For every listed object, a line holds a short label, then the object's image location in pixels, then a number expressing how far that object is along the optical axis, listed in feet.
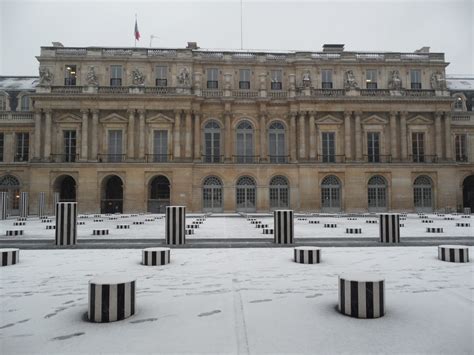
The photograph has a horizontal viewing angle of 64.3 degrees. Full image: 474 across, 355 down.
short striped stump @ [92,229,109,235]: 53.06
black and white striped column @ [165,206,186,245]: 42.00
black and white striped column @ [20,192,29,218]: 100.76
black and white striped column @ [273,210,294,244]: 42.55
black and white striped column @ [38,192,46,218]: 105.29
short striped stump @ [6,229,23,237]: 51.16
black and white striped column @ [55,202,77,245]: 41.09
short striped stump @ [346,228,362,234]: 53.83
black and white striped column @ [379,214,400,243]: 42.68
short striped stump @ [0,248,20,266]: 29.84
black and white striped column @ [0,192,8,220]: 91.91
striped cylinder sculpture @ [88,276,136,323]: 16.35
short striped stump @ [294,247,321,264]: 30.83
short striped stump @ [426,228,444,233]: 54.85
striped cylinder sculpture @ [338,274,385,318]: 16.79
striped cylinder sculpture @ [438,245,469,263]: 30.81
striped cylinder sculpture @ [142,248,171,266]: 30.04
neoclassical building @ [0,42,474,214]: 124.26
